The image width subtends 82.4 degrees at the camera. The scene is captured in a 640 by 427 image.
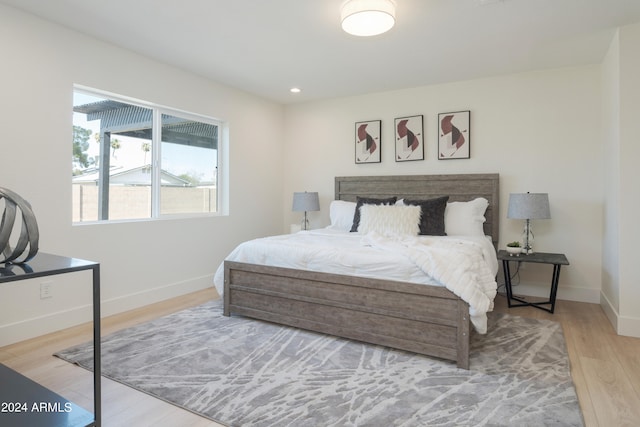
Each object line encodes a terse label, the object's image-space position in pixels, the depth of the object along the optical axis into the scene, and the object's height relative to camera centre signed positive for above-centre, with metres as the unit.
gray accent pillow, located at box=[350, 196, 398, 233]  3.98 +0.09
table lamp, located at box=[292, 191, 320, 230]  4.66 +0.10
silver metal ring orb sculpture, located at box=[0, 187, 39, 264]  1.14 -0.07
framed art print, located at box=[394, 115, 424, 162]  4.36 +0.88
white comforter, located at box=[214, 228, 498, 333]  2.23 -0.34
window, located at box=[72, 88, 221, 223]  3.15 +0.47
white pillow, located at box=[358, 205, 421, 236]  3.51 -0.09
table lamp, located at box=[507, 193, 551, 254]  3.41 +0.06
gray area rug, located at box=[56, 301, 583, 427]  1.75 -0.96
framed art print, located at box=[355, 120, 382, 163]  4.61 +0.88
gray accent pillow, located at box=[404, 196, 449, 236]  3.62 -0.05
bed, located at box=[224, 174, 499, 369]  2.25 -0.69
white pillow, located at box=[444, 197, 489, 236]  3.66 -0.07
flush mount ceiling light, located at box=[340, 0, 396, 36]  2.33 +1.27
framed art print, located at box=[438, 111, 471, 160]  4.11 +0.87
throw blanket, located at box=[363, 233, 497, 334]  2.17 -0.37
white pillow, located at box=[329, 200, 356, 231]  4.23 -0.05
